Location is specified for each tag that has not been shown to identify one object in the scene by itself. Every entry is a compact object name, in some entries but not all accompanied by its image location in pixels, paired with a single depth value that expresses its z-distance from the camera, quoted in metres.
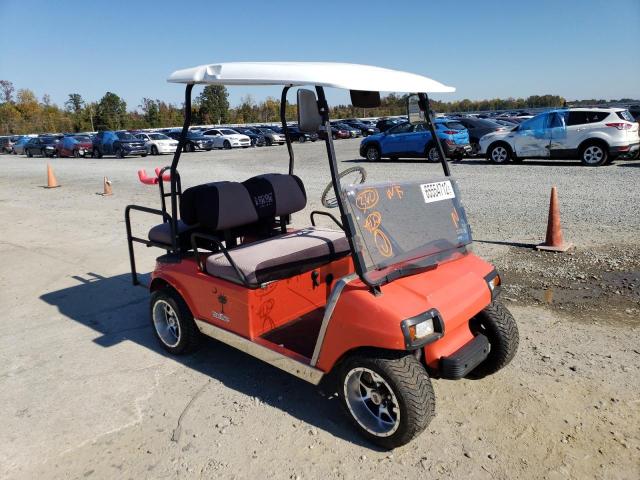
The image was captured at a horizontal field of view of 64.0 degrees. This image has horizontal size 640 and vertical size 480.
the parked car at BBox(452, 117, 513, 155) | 18.28
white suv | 13.37
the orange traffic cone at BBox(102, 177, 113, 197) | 12.98
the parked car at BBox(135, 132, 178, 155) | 27.52
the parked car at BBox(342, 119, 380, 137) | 37.38
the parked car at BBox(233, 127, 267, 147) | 32.38
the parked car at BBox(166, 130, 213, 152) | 29.86
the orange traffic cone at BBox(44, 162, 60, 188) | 15.16
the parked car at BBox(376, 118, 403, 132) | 31.61
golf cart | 2.79
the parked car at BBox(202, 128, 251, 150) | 30.72
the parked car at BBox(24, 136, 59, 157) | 30.88
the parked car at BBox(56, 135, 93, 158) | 28.94
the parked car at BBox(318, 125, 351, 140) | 34.69
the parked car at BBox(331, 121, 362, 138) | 36.16
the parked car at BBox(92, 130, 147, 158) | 27.05
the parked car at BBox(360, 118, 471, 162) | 16.33
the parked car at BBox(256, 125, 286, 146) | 32.41
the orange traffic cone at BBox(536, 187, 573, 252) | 6.32
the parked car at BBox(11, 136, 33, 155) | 36.19
